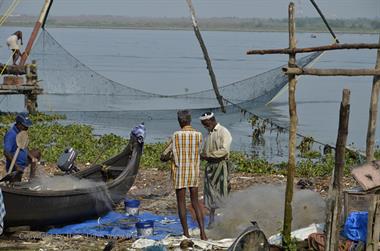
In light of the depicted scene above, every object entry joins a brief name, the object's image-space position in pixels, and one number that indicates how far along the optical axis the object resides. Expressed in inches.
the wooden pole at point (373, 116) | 471.6
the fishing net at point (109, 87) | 1165.5
